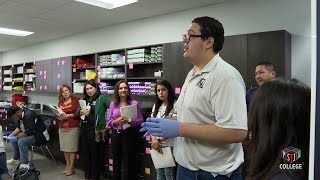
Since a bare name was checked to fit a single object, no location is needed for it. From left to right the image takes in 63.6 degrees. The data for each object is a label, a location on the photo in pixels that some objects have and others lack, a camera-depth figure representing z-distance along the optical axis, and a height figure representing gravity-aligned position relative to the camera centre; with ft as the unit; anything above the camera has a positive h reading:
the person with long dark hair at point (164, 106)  9.46 -0.88
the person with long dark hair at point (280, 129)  2.48 -0.45
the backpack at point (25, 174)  9.82 -3.51
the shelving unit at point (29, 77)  21.39 +0.53
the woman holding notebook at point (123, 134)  10.73 -2.15
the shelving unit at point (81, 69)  16.65 +0.93
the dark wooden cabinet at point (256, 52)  8.74 +1.13
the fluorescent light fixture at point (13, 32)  17.80 +3.67
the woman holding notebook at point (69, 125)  13.12 -2.15
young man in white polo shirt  3.66 -0.50
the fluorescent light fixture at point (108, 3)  11.66 +3.72
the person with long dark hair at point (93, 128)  11.90 -2.13
